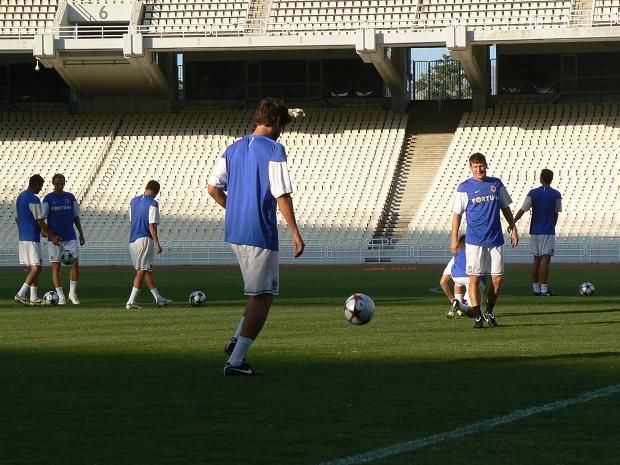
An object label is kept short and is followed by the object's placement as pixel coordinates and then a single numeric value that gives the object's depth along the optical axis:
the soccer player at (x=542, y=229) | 22.97
